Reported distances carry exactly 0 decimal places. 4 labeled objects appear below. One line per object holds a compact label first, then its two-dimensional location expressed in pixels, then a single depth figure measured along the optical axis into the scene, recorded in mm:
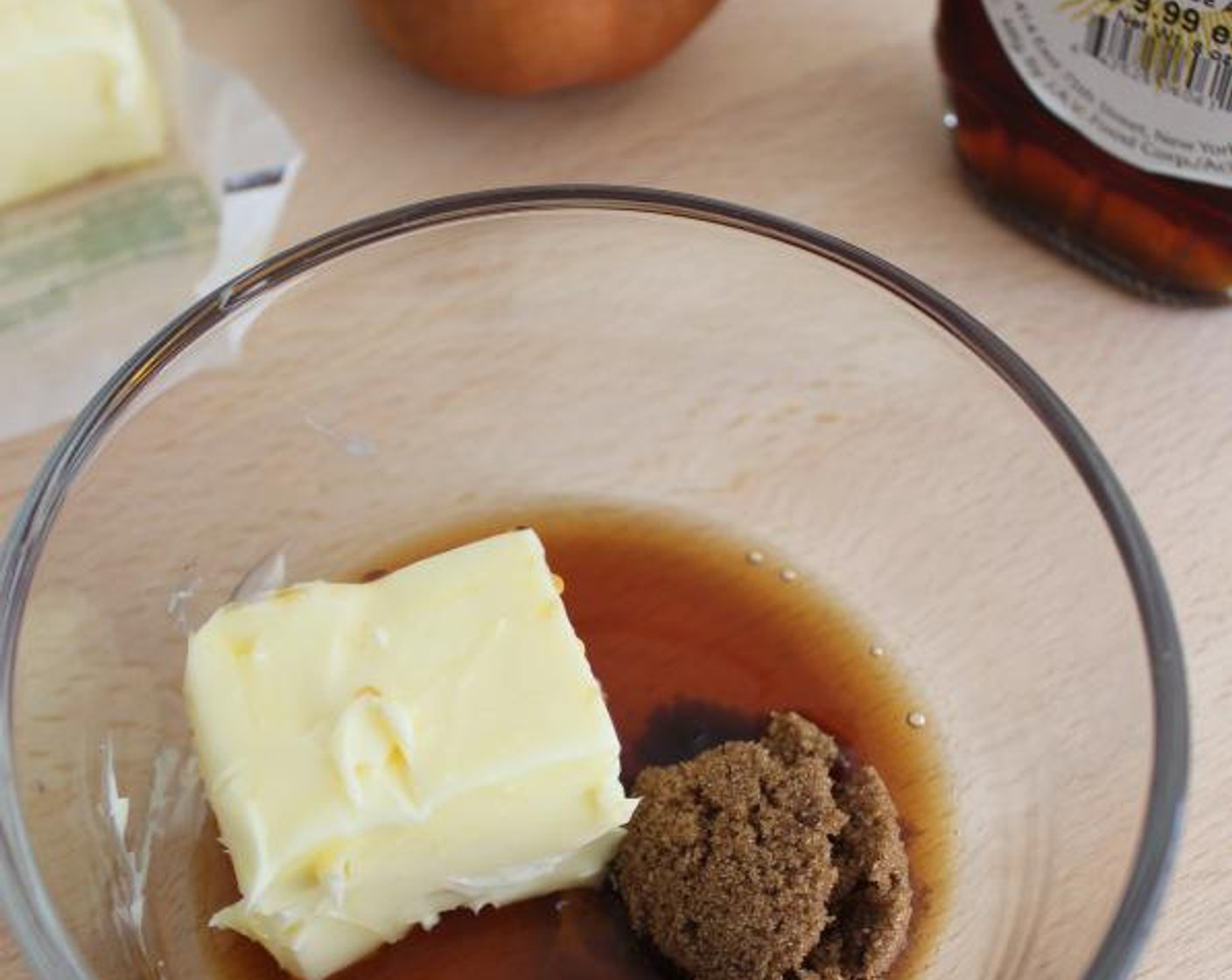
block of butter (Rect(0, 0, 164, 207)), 418
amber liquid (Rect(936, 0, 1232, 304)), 400
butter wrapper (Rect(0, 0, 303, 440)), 420
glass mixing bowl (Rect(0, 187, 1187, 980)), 339
